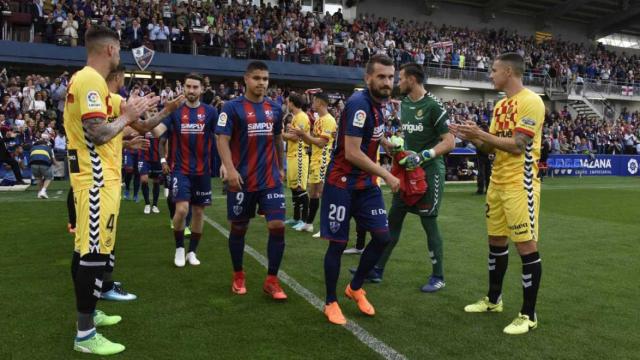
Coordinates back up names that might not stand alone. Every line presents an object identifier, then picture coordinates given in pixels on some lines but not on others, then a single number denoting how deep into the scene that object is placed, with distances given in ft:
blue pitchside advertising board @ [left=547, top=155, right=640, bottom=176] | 84.64
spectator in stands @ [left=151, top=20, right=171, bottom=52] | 78.54
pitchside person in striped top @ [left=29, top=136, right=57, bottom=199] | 42.14
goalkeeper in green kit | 18.86
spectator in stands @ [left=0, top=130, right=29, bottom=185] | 45.81
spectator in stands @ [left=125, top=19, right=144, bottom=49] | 74.49
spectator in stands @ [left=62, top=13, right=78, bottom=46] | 72.49
